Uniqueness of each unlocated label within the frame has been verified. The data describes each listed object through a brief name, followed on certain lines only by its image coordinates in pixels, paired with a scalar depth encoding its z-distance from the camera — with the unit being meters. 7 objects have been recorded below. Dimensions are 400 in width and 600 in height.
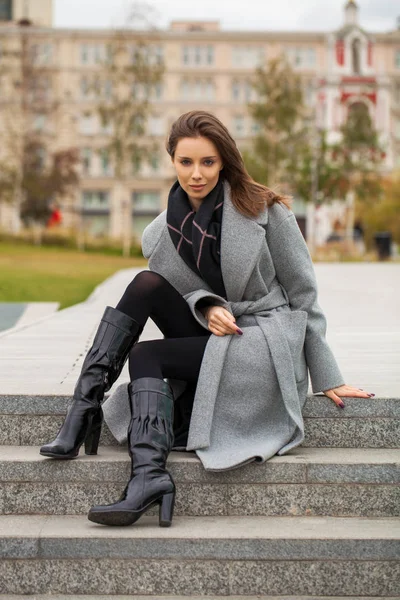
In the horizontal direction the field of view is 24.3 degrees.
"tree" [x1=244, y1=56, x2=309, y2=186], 46.66
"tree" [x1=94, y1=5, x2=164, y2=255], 47.28
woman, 3.93
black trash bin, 37.03
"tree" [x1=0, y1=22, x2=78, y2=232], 46.78
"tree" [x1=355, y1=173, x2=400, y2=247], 50.72
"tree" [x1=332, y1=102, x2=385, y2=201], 46.47
